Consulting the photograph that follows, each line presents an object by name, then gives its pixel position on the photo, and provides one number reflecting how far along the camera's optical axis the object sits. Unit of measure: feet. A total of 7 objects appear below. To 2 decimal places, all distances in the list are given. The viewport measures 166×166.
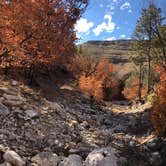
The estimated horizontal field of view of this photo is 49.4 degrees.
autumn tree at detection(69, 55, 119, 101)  110.75
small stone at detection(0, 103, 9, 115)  30.01
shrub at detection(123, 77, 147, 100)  132.71
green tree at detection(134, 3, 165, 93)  65.47
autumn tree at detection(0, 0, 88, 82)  36.15
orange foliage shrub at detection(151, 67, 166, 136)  35.10
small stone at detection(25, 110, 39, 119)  31.58
